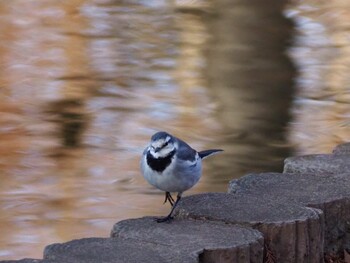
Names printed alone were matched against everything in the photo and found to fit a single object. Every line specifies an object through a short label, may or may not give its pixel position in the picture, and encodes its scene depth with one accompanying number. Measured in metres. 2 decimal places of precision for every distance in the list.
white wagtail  8.18
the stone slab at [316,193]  8.49
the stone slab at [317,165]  9.42
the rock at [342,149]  10.13
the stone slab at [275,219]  7.80
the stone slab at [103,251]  6.96
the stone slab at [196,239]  7.21
